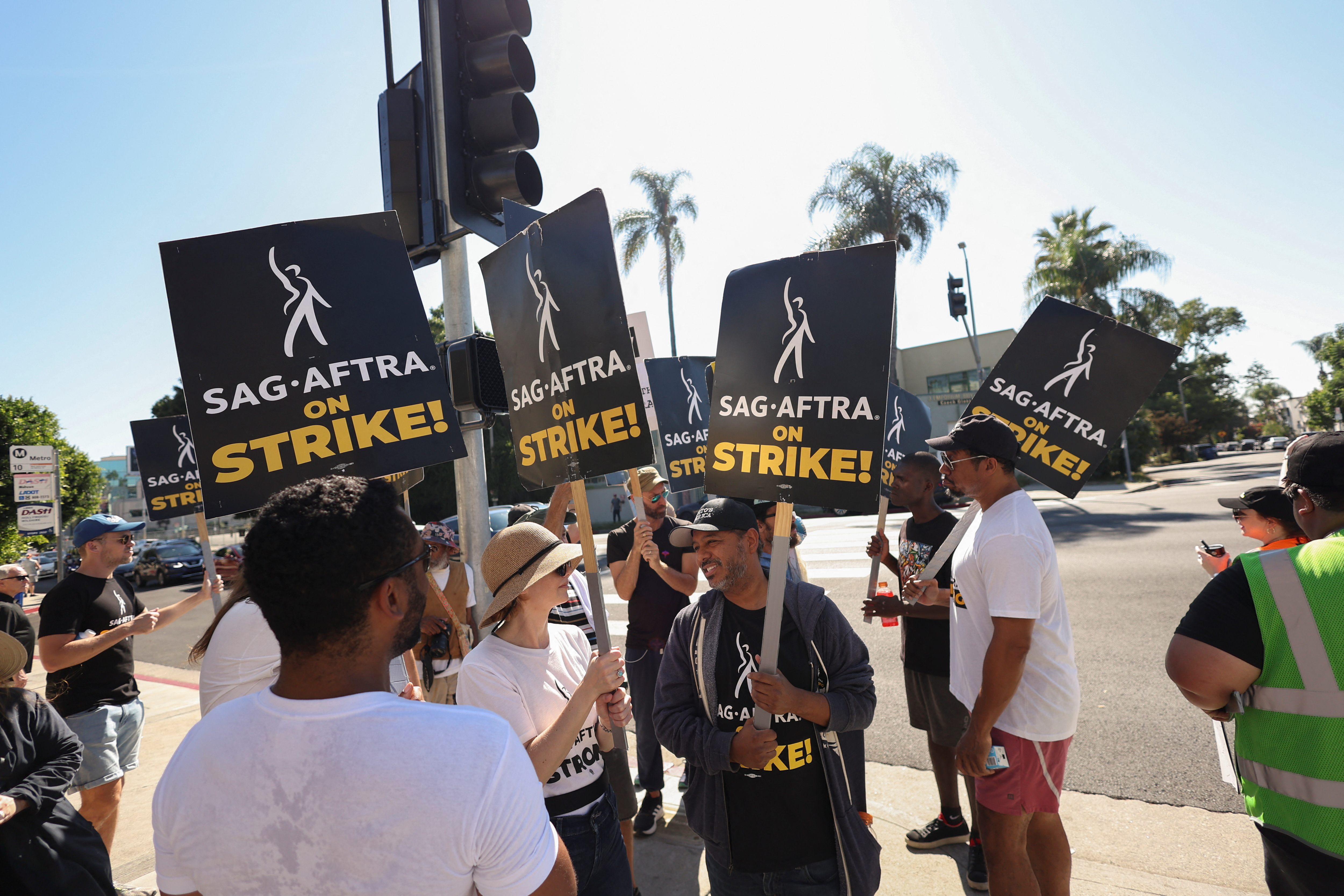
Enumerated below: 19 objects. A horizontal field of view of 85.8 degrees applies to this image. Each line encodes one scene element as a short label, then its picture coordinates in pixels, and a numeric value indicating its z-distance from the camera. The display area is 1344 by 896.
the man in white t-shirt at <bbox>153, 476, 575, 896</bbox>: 1.15
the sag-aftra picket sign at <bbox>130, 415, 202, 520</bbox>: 5.09
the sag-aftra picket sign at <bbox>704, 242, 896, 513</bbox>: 2.57
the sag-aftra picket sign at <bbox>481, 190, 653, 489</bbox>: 2.57
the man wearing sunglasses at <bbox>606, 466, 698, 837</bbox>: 4.27
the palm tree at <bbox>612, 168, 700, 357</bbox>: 30.86
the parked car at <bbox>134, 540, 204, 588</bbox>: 22.39
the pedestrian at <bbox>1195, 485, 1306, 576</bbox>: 3.25
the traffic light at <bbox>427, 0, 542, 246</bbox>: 3.50
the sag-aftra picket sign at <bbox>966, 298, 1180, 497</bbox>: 3.96
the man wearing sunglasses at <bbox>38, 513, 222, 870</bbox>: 3.92
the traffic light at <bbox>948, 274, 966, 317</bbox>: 15.01
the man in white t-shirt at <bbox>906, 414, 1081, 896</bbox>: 2.64
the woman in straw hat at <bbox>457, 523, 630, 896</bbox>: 2.23
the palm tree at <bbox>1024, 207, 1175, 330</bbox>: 30.42
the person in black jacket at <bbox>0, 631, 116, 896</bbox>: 2.47
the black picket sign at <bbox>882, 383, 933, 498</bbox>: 5.79
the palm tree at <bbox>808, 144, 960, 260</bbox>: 26.53
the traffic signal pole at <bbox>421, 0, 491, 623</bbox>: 3.50
